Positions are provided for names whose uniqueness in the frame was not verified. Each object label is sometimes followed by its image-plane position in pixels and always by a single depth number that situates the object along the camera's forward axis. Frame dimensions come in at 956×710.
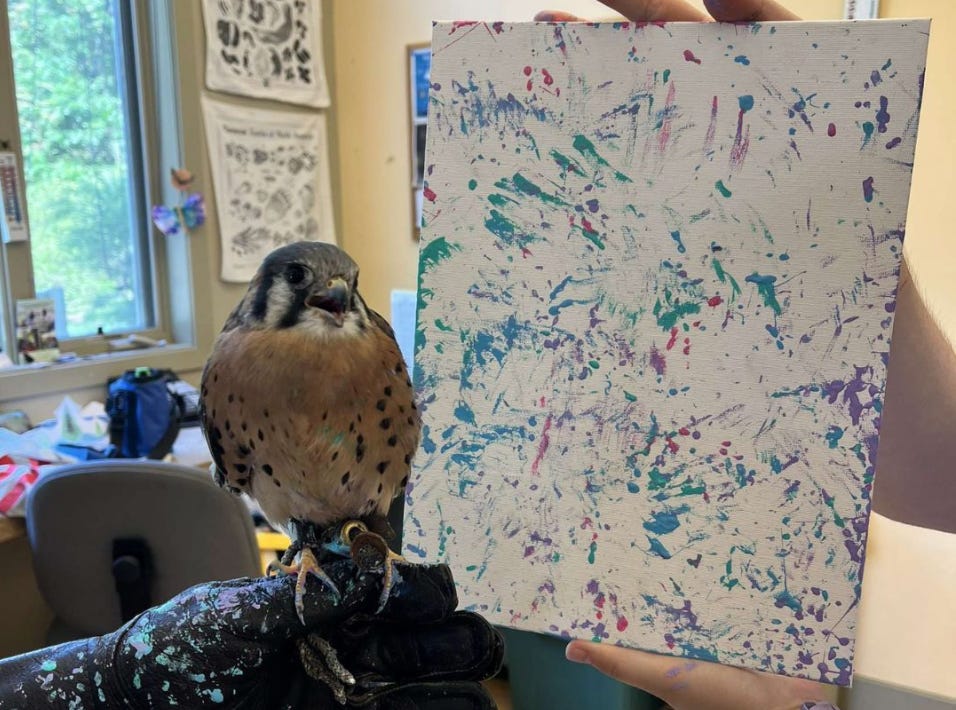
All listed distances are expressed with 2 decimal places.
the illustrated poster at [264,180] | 2.60
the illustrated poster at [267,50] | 2.54
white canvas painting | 0.76
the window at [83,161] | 2.21
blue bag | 1.90
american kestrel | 0.63
